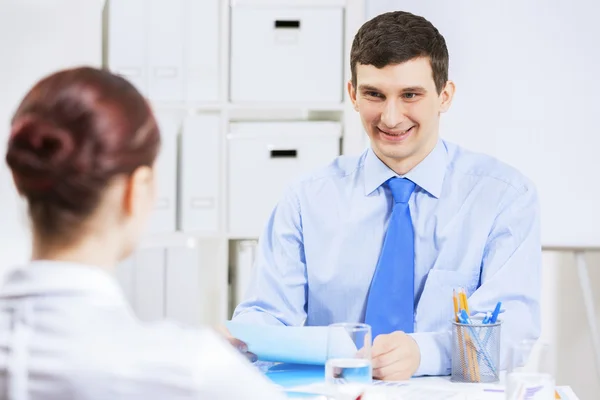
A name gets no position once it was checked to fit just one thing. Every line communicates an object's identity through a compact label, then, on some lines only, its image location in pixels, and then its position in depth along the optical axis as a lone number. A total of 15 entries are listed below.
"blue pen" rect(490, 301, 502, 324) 3.30
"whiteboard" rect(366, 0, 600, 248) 4.34
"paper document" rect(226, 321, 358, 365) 3.28
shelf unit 4.38
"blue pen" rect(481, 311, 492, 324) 3.32
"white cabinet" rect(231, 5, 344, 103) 4.39
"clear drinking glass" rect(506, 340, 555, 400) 3.14
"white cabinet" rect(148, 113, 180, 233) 4.36
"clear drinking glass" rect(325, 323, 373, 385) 3.13
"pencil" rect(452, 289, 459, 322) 3.31
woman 2.43
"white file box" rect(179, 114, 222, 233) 4.38
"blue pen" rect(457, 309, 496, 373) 3.30
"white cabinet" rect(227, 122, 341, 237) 4.39
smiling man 3.56
